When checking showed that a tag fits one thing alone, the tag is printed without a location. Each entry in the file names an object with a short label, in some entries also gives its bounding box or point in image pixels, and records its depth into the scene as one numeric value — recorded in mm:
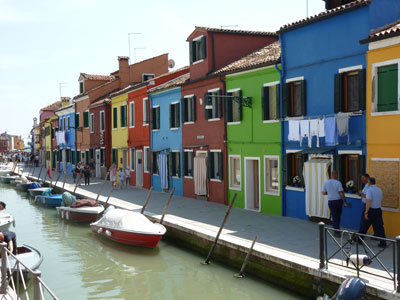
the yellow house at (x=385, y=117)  12070
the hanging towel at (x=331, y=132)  13555
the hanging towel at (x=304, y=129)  14434
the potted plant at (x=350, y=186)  13453
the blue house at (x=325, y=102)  13188
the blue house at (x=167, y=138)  23547
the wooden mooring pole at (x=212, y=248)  12719
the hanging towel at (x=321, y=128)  13891
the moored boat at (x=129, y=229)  14727
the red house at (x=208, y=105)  19859
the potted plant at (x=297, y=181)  15570
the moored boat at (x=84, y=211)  20328
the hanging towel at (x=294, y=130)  14797
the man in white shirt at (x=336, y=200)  12384
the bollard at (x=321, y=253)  9461
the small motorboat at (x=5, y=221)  16453
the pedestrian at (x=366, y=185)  11477
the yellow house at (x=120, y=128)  30531
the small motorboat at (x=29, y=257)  11517
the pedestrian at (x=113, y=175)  27391
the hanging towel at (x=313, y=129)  14133
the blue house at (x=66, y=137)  41875
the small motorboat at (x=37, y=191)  29656
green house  16656
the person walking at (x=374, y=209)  11156
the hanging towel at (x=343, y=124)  13311
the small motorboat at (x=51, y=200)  26250
